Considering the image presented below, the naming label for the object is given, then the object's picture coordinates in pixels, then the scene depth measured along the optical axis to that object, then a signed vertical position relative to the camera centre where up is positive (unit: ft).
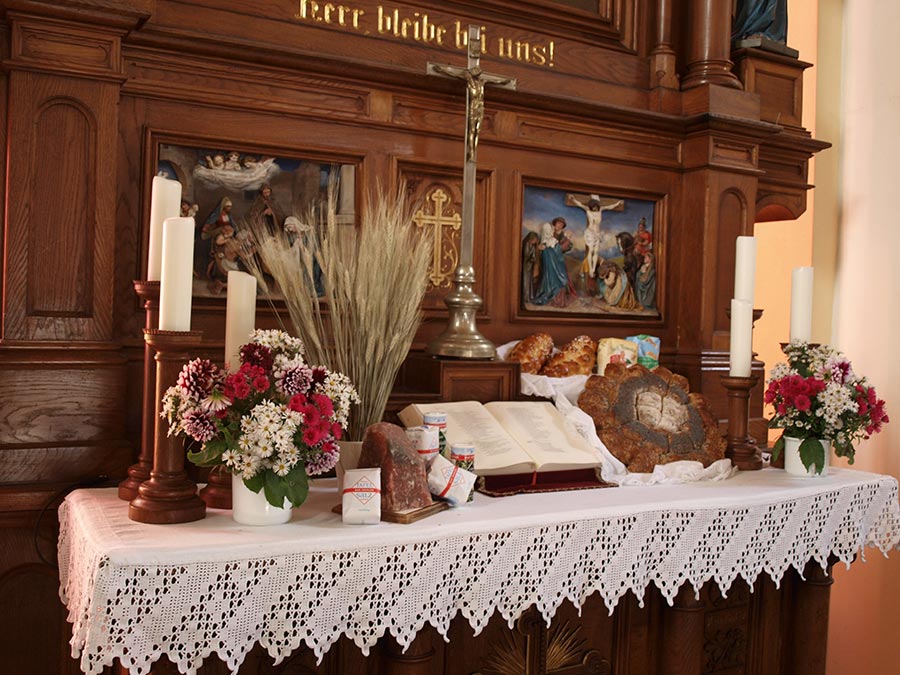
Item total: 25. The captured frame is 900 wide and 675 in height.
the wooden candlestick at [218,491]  9.02 -1.59
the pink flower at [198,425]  7.99 -0.85
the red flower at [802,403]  11.93 -0.74
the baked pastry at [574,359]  13.35 -0.31
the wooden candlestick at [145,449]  9.11 -1.23
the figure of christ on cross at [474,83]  12.34 +3.37
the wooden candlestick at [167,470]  8.26 -1.30
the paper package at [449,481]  9.34 -1.47
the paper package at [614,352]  13.74 -0.19
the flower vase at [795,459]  12.23 -1.50
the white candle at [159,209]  9.02 +1.13
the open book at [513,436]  10.53 -1.17
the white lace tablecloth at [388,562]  7.38 -2.12
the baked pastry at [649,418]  11.82 -1.02
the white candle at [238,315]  9.07 +0.12
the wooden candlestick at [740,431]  12.45 -1.19
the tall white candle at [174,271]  8.37 +0.48
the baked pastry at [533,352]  13.26 -0.23
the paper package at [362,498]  8.54 -1.53
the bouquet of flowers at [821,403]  12.02 -0.75
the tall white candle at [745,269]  12.51 +1.00
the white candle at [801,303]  12.92 +0.59
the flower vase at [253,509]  8.38 -1.62
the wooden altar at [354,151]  10.05 +2.49
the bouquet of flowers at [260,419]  8.02 -0.79
